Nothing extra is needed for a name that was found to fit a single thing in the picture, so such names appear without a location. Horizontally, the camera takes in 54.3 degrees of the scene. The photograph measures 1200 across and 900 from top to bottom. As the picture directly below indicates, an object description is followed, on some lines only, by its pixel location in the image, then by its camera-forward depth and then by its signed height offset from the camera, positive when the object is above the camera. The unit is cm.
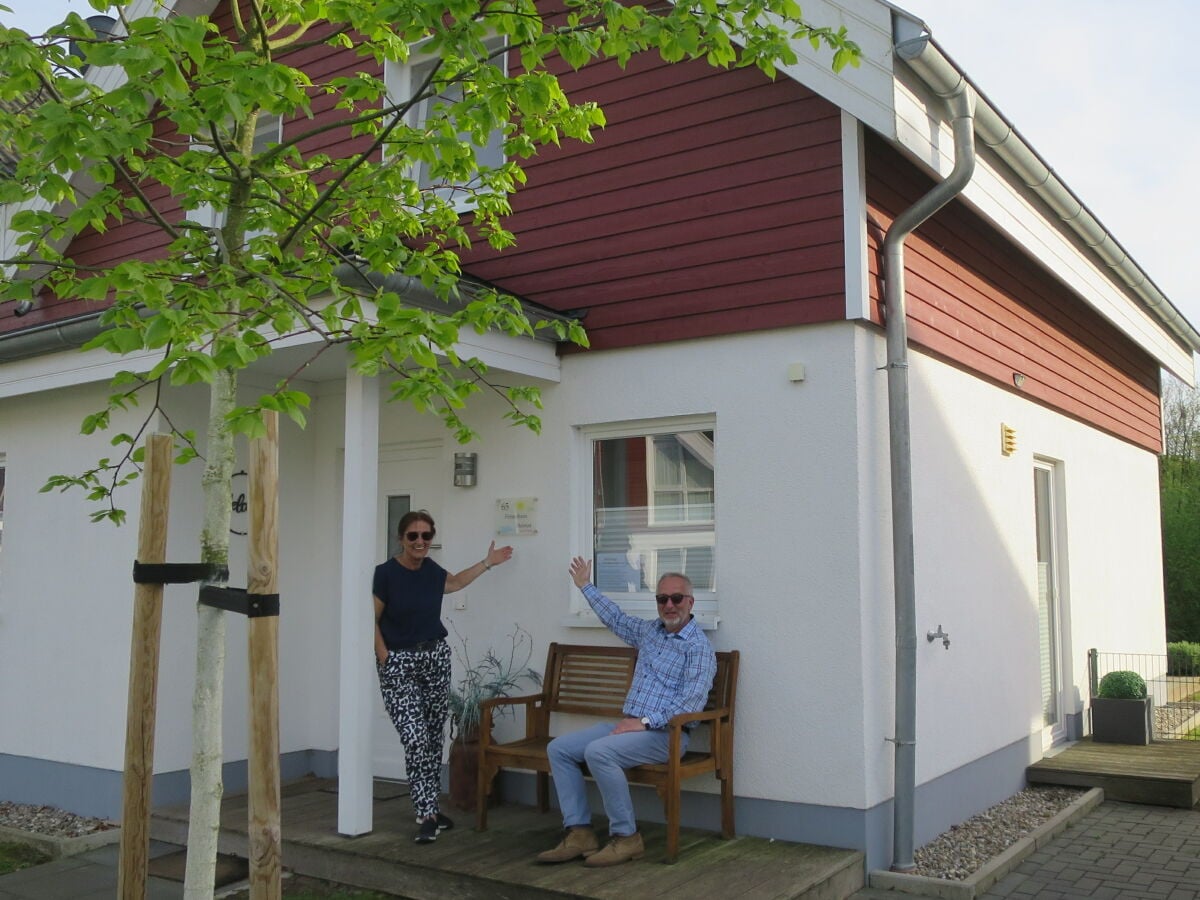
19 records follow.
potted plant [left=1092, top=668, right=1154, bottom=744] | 894 -118
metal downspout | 586 +49
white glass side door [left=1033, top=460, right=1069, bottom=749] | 912 -28
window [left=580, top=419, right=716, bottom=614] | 657 +28
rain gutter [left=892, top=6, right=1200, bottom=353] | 578 +242
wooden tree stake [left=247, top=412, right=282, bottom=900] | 346 -38
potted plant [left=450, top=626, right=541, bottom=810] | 654 -79
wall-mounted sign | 698 +24
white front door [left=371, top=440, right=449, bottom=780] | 750 +39
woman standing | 611 -47
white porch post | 600 -28
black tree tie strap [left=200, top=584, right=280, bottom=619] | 359 -15
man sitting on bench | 553 -85
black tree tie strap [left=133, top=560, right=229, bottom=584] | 383 -6
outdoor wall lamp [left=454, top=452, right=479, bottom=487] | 720 +53
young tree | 340 +136
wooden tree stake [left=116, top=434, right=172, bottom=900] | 377 -42
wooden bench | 556 -85
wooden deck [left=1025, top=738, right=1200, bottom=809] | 750 -144
